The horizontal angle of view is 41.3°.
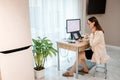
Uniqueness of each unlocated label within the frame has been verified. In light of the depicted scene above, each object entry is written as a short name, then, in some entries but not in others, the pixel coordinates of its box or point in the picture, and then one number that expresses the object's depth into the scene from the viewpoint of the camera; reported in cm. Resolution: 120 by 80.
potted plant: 309
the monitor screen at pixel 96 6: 487
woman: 308
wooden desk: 319
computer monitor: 358
